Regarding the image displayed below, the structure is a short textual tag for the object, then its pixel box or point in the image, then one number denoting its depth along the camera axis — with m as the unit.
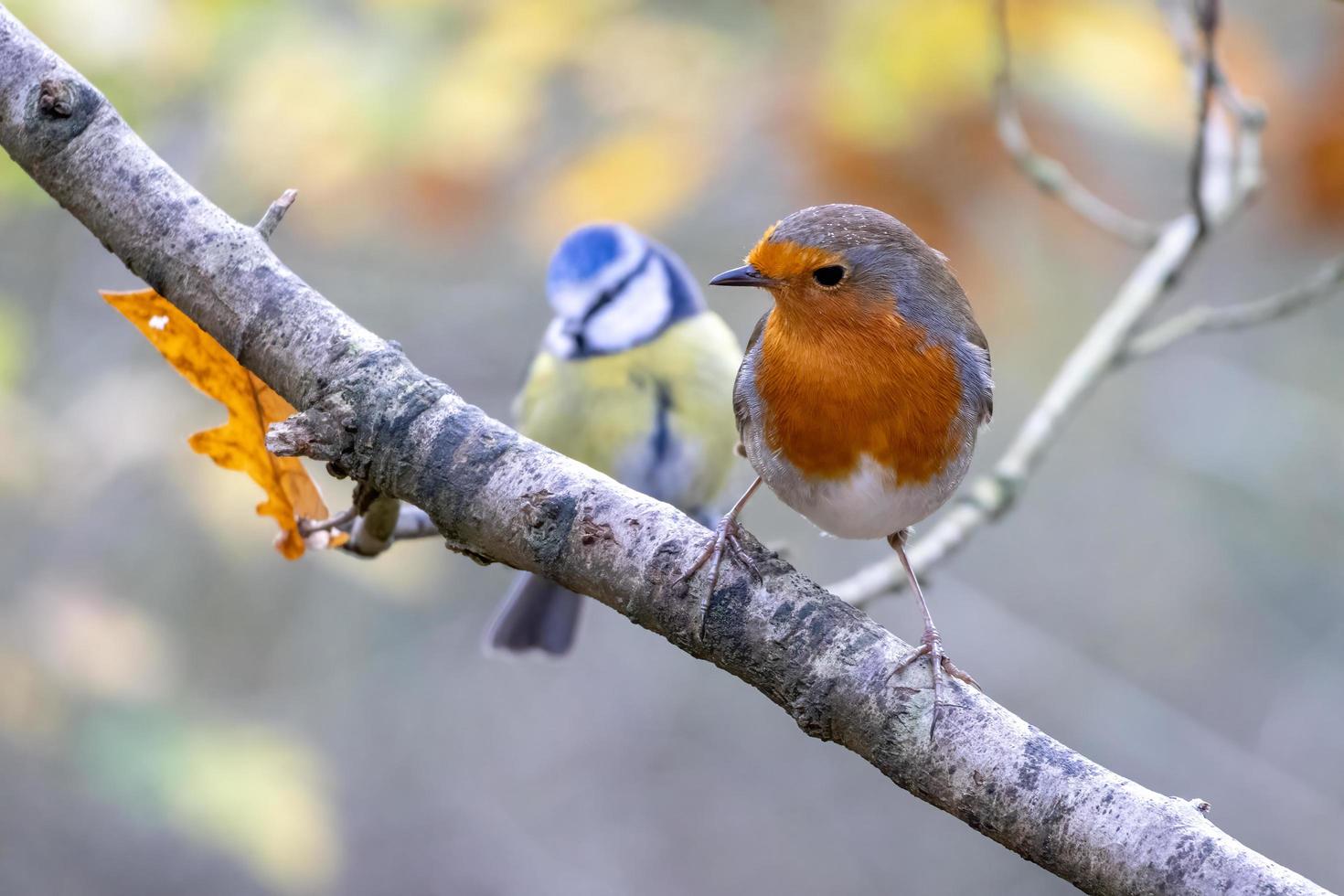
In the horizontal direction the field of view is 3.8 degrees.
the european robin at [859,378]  5.02
